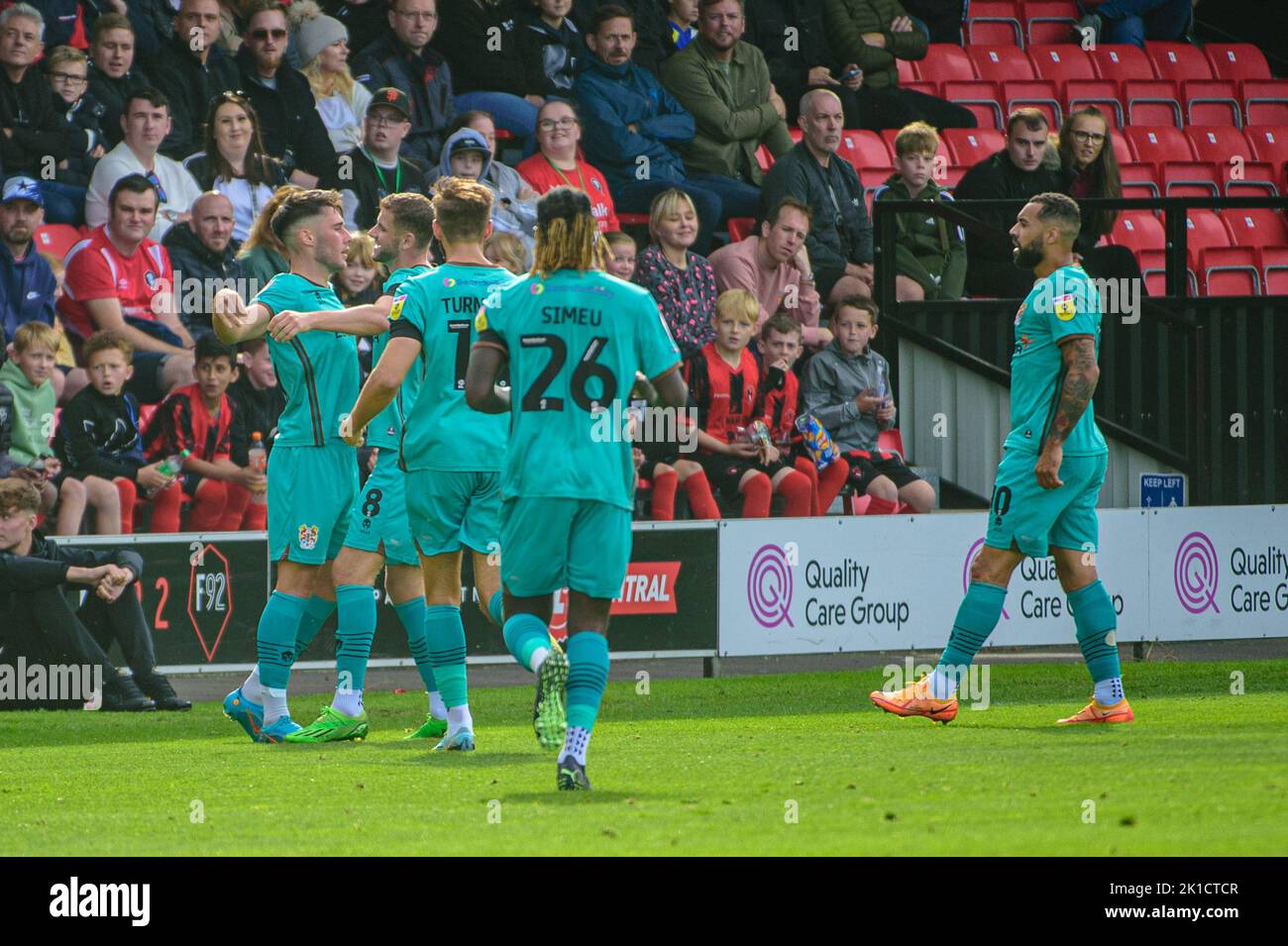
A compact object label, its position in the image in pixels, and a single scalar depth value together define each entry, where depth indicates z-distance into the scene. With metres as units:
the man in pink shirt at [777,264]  15.80
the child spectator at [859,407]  15.44
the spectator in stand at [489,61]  16.05
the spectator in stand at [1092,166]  17.12
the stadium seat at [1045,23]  22.42
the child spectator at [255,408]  13.35
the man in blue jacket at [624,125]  16.42
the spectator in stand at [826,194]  16.66
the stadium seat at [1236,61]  22.81
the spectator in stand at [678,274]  15.01
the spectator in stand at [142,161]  13.54
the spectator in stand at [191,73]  14.26
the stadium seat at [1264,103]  22.20
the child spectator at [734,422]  14.86
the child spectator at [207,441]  13.03
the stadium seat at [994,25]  22.19
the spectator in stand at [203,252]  13.52
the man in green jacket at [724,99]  17.12
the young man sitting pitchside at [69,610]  11.38
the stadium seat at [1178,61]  22.39
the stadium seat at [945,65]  20.89
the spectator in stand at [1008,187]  16.98
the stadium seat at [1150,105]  21.52
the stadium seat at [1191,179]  20.44
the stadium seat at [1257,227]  20.75
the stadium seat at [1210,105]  22.02
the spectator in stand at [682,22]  17.95
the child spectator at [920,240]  16.73
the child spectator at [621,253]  14.59
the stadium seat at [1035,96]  20.66
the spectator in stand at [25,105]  13.40
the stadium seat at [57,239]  13.46
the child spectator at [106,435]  12.55
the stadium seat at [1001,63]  21.20
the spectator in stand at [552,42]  16.42
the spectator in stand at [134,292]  13.17
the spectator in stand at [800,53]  18.86
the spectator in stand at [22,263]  12.70
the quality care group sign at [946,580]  13.78
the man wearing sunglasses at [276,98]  14.49
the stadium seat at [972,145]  19.50
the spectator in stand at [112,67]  13.74
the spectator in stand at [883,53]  19.25
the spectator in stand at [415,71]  15.51
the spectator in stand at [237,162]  13.82
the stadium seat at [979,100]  20.59
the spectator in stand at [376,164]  14.65
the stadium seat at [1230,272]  19.70
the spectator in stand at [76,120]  13.52
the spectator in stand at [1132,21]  22.34
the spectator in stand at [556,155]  15.59
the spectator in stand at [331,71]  14.91
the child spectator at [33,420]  12.36
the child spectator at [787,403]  15.17
